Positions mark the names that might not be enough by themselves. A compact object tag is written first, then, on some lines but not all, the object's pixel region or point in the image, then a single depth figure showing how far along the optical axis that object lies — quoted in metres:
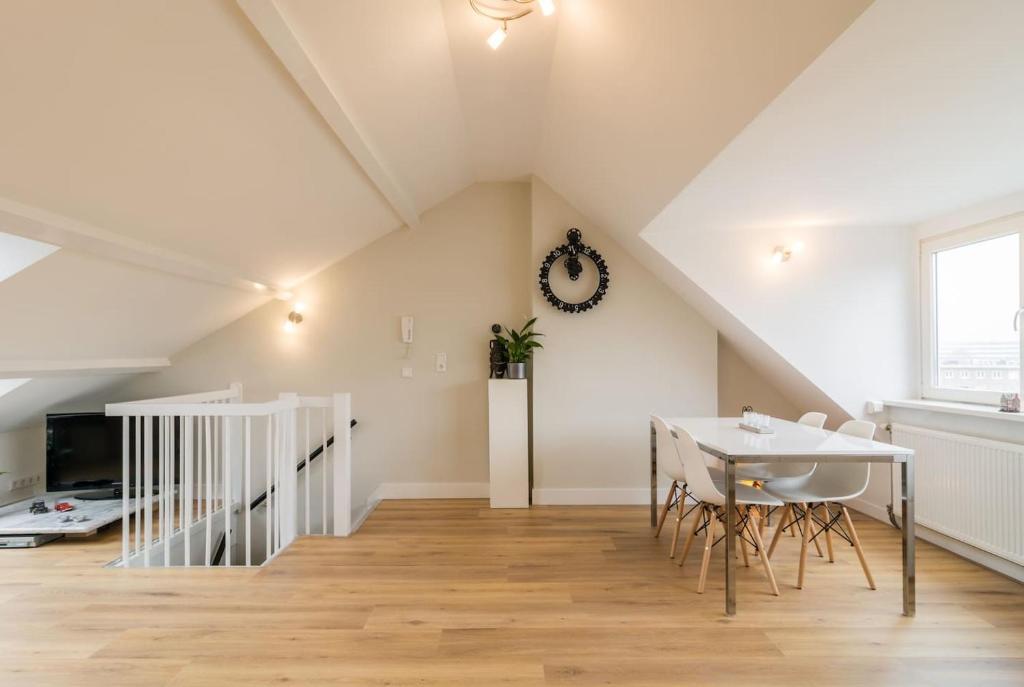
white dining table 2.56
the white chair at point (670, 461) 3.31
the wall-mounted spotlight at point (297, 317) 4.90
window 3.21
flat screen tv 4.15
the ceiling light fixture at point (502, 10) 2.32
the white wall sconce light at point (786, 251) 4.00
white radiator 2.91
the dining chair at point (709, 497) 2.80
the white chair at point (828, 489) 2.92
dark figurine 4.64
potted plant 4.54
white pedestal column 4.50
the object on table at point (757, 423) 3.23
